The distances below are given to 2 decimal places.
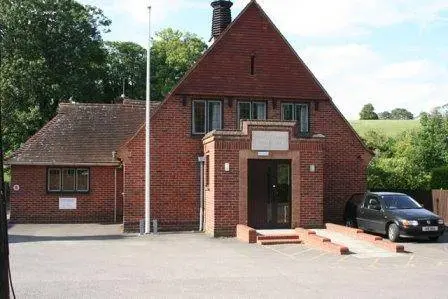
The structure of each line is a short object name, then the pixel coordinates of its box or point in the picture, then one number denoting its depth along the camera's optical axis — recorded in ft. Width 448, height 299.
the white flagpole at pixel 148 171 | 71.56
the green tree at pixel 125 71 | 165.89
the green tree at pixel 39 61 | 134.10
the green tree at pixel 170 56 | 175.32
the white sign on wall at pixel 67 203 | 85.30
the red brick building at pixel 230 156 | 70.79
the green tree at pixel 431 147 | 132.16
